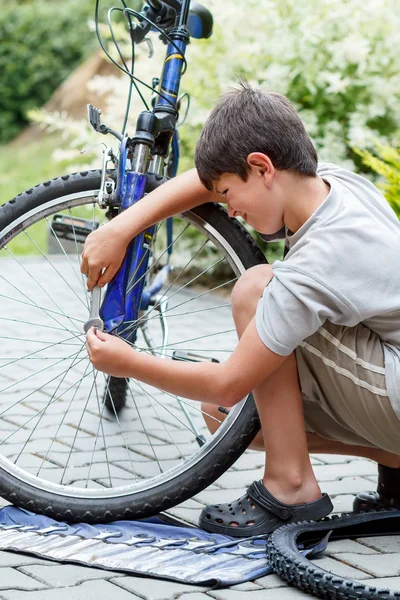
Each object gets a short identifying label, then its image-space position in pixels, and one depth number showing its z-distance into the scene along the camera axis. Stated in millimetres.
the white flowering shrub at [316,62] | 5543
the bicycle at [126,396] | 2461
